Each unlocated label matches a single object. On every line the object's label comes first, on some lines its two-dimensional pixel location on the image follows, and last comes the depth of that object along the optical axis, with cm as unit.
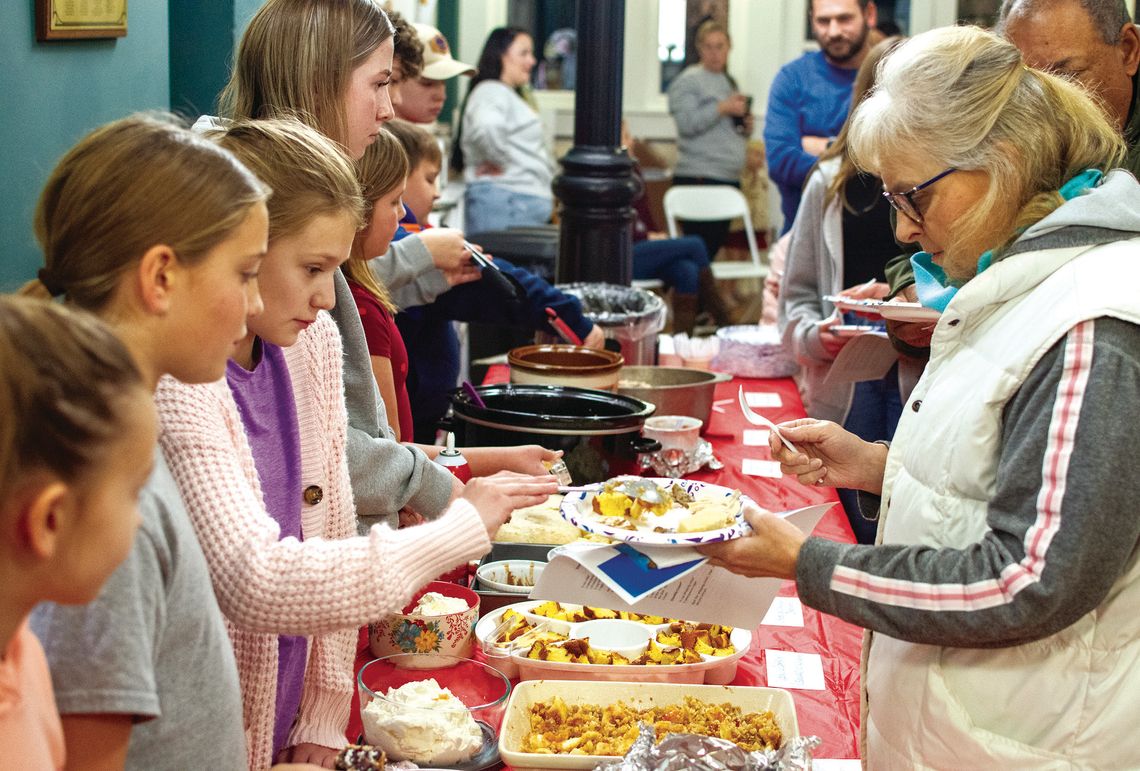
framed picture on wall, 220
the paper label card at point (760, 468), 300
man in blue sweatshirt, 532
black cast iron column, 450
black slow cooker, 254
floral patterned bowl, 178
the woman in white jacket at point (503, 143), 754
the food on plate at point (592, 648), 180
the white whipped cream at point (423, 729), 148
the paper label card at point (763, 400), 364
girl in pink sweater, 127
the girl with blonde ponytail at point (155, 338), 104
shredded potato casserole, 154
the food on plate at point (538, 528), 234
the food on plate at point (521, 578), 211
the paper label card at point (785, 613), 208
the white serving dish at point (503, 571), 208
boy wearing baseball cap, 417
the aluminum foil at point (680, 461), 282
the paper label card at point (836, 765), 163
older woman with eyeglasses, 129
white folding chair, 871
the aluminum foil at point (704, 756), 142
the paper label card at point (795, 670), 185
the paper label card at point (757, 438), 329
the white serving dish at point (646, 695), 163
